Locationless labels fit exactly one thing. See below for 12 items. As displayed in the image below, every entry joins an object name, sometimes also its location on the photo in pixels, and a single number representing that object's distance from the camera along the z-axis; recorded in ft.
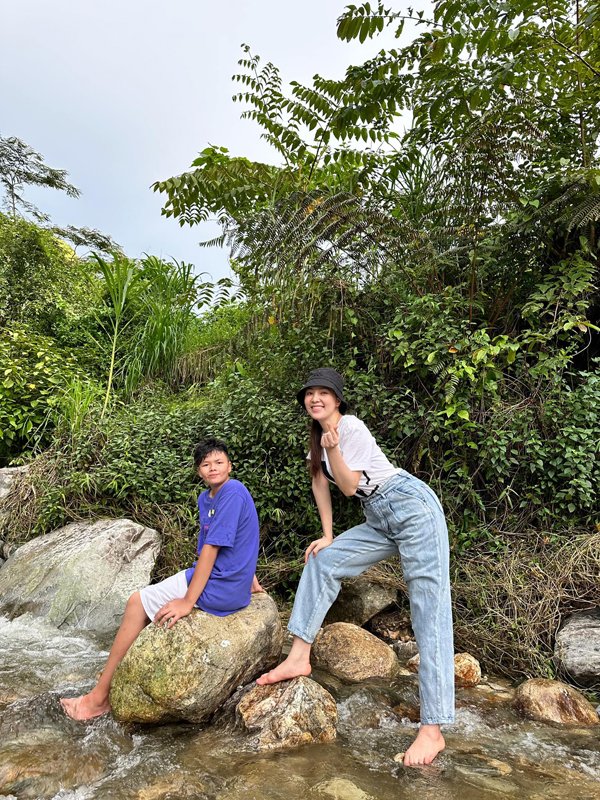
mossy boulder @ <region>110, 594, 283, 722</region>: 8.74
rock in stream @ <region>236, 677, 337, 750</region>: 8.32
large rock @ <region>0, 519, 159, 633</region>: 13.84
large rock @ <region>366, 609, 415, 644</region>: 13.19
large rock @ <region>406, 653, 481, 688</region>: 10.91
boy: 9.25
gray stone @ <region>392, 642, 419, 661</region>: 12.45
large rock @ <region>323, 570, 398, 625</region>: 13.33
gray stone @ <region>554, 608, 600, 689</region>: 10.66
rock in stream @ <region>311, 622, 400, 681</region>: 11.10
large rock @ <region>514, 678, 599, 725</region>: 9.55
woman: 8.21
